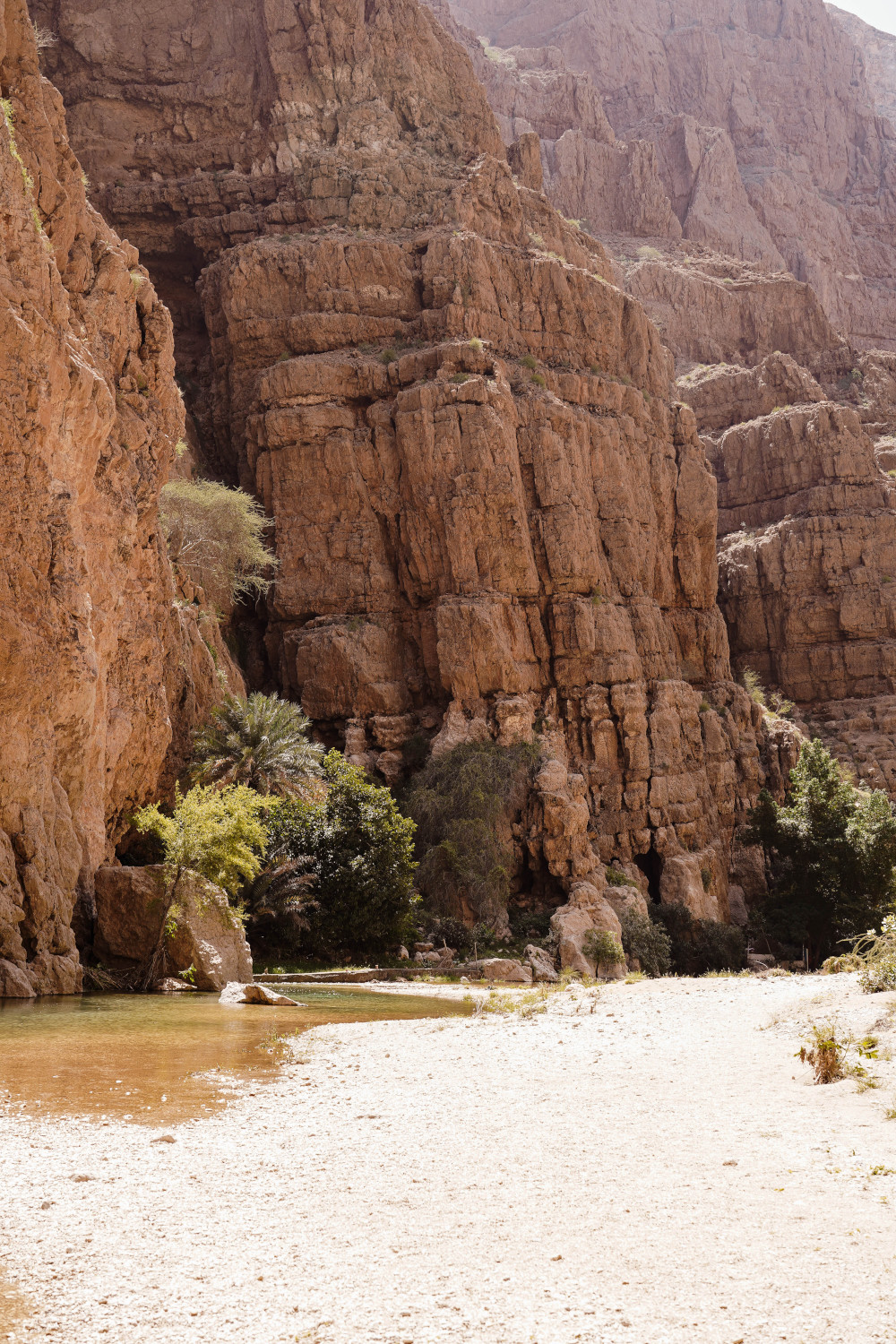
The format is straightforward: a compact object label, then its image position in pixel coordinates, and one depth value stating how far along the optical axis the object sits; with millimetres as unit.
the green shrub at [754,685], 56969
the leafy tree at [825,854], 42750
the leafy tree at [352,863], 30141
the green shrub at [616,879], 40812
